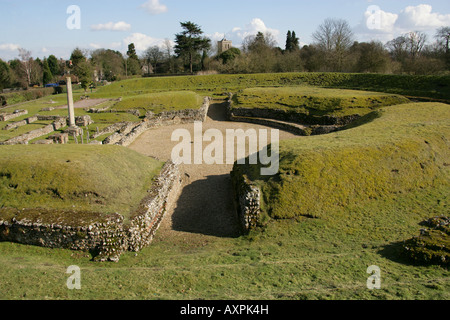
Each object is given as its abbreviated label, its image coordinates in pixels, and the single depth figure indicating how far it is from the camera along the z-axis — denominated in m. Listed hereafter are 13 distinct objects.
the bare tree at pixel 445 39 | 50.69
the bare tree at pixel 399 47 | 57.53
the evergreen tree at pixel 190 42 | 70.12
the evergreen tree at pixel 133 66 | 76.50
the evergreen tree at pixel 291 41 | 80.61
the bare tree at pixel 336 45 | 57.19
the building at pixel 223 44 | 93.75
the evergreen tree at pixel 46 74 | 67.56
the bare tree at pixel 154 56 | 90.38
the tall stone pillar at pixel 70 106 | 24.28
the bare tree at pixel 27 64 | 65.88
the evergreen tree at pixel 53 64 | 76.53
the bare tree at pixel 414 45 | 61.36
